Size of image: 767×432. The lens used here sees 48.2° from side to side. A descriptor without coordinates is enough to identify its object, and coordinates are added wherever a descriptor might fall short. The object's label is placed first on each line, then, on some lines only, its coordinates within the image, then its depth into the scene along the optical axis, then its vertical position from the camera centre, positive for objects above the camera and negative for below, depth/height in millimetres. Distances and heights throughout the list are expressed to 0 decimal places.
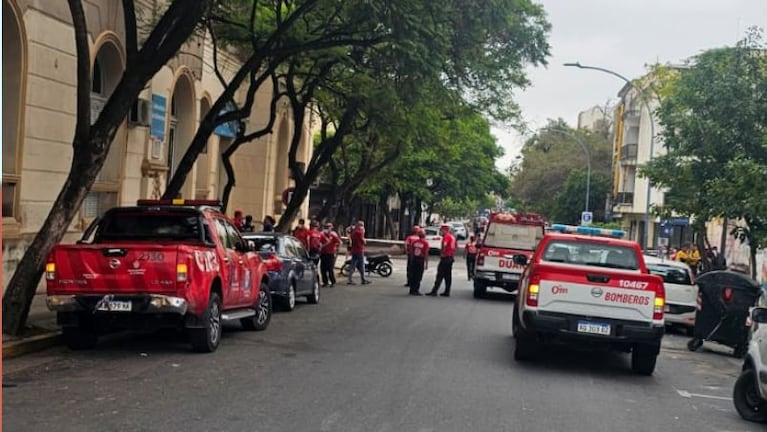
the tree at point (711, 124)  20219 +2748
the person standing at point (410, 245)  22391 -677
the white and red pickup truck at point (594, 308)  10594 -961
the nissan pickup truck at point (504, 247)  21906 -581
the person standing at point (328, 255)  24300 -1176
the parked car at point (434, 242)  50062 -1263
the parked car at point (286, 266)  16406 -1082
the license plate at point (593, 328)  10609 -1204
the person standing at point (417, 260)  22203 -1058
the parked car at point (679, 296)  17672 -1259
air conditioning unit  19734 +2074
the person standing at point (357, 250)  25047 -1034
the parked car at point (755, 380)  8281 -1398
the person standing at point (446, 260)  21719 -980
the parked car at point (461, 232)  76962 -891
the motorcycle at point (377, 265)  29594 -1662
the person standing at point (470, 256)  29444 -1160
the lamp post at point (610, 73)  31227 +5841
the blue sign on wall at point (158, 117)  20922 +2138
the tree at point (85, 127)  10758 +965
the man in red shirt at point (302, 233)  24031 -572
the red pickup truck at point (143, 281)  10055 -934
